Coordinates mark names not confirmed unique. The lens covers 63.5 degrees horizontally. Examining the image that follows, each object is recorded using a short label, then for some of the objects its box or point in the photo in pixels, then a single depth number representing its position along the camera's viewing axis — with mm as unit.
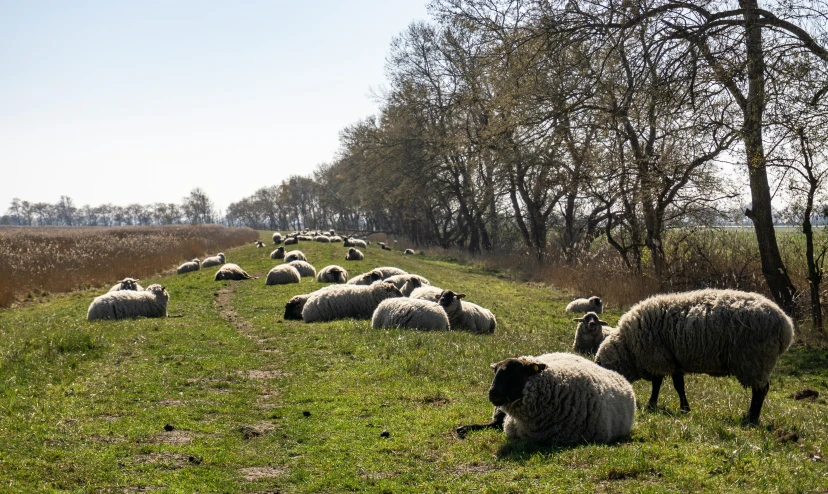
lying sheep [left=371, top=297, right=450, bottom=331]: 14859
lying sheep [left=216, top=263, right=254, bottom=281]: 28562
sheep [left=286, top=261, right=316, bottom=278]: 29641
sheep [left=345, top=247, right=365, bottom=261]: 35812
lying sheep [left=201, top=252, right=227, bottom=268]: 36500
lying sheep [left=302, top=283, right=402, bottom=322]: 17750
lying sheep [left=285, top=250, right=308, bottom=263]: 33875
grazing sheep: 8297
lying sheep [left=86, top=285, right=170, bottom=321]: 17578
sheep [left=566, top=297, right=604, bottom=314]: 20328
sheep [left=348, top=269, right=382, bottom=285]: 20891
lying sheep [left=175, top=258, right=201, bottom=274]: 35094
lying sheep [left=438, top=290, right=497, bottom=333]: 15727
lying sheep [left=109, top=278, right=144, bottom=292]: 21094
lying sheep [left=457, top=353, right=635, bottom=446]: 7125
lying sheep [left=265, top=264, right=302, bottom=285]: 26250
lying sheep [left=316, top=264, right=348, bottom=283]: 25703
